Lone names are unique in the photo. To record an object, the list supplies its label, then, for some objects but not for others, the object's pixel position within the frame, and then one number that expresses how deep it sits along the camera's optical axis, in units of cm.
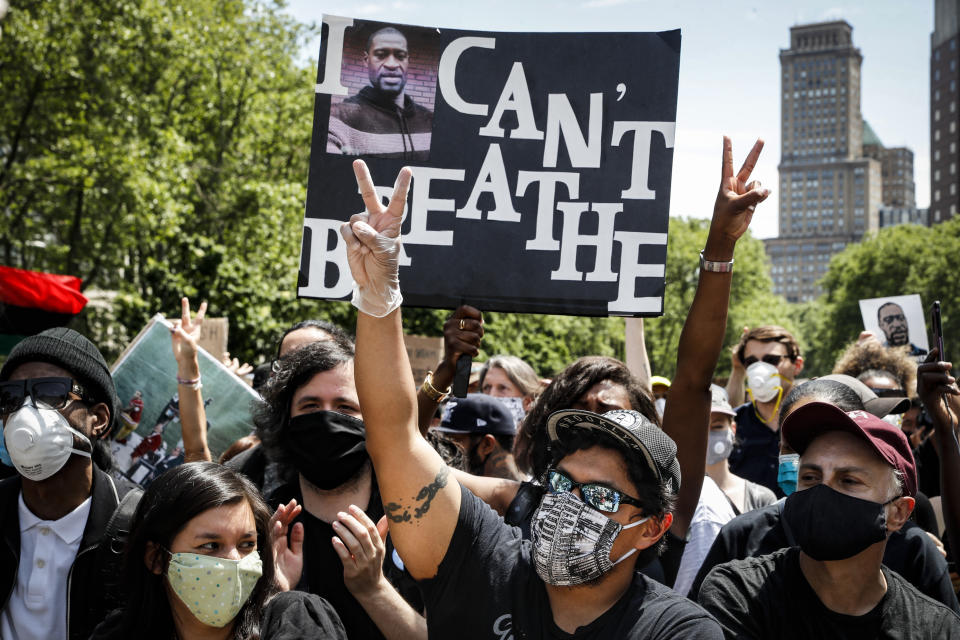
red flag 545
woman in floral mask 276
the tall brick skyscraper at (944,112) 8938
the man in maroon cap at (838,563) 274
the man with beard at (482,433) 472
